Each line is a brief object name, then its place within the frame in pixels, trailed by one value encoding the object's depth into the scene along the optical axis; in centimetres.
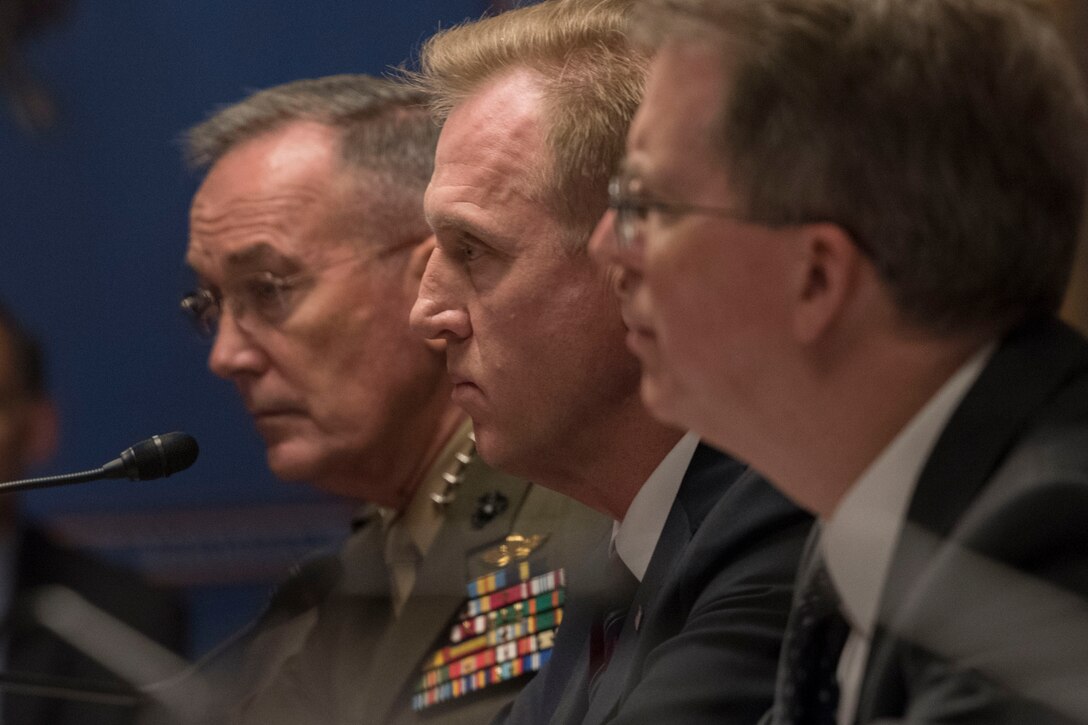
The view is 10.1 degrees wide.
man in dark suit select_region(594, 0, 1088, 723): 291
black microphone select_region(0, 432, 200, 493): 326
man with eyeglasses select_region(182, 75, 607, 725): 359
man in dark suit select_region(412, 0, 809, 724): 324
